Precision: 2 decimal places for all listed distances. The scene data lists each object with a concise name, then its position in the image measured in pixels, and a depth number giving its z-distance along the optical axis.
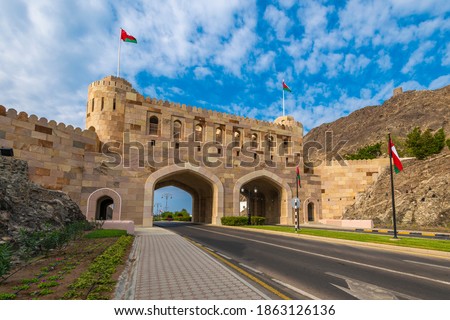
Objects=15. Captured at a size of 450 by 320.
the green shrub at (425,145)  36.53
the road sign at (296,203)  21.73
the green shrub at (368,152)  64.19
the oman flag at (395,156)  17.97
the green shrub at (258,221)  33.75
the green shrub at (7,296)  4.94
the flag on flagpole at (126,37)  30.66
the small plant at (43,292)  5.28
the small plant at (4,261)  5.67
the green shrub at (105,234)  15.38
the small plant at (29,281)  6.18
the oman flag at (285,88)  40.37
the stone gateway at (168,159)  23.97
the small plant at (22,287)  5.61
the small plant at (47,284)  5.76
